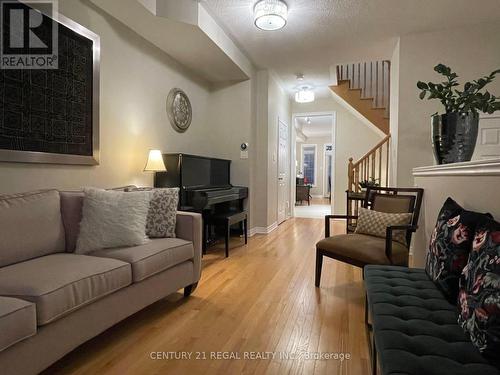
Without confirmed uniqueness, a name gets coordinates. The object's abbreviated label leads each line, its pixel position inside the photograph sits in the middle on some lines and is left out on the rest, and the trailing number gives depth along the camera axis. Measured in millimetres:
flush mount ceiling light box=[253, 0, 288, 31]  2887
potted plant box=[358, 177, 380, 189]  4529
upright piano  3395
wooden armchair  2159
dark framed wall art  2012
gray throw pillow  1938
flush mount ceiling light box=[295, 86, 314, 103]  5246
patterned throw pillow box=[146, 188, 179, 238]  2268
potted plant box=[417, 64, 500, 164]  2070
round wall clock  3789
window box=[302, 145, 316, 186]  12703
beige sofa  1226
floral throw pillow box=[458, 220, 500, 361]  888
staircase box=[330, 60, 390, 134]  5512
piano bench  3529
